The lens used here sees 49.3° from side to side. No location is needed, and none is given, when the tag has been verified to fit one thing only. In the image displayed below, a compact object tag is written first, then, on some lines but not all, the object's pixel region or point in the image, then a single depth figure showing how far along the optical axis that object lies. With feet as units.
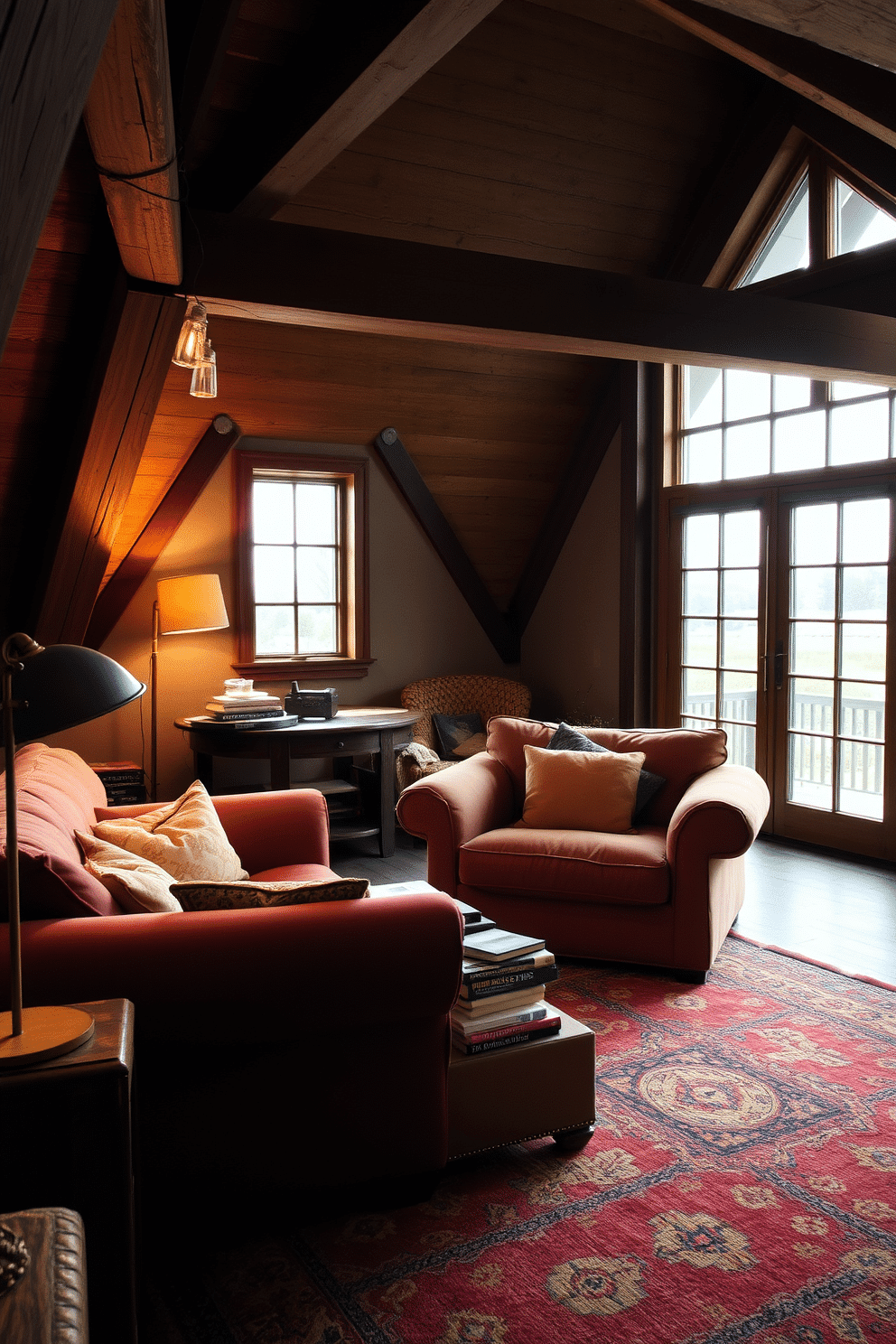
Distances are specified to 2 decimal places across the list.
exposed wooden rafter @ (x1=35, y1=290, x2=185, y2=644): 9.85
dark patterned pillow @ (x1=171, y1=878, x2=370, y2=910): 7.01
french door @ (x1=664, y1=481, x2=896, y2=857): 15.93
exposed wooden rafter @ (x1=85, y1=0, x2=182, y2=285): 5.49
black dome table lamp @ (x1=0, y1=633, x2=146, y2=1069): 5.16
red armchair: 11.06
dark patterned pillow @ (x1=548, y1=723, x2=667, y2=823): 12.82
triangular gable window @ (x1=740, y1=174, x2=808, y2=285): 16.62
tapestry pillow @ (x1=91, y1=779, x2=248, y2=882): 8.77
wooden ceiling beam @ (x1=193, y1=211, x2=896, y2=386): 9.59
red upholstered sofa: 6.29
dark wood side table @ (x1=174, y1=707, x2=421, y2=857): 16.26
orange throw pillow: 12.50
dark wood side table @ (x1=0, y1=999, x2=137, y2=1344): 5.04
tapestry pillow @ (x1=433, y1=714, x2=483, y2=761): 19.95
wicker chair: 20.43
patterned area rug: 5.82
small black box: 17.54
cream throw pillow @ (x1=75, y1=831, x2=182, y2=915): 7.31
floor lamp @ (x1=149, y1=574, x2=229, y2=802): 17.28
